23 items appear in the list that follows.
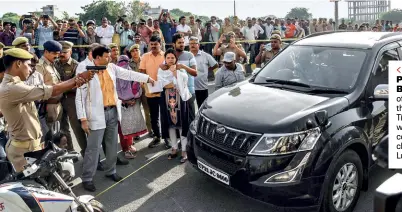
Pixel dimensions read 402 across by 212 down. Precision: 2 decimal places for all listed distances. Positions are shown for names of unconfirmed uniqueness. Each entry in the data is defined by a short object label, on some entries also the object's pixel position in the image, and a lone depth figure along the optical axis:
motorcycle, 2.53
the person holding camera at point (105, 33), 11.37
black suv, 3.21
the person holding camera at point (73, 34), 10.99
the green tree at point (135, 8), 69.62
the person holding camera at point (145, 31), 10.94
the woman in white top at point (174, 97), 4.95
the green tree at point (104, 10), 63.72
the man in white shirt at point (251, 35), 13.40
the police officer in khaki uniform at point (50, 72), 4.71
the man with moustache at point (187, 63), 5.11
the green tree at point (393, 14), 121.88
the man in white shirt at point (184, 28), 11.91
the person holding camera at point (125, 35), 11.18
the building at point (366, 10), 133.50
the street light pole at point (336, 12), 14.27
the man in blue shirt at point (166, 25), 12.43
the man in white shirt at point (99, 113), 4.20
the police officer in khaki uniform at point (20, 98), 3.23
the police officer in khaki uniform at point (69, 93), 5.03
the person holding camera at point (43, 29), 10.88
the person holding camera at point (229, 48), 7.53
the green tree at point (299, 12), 134.69
